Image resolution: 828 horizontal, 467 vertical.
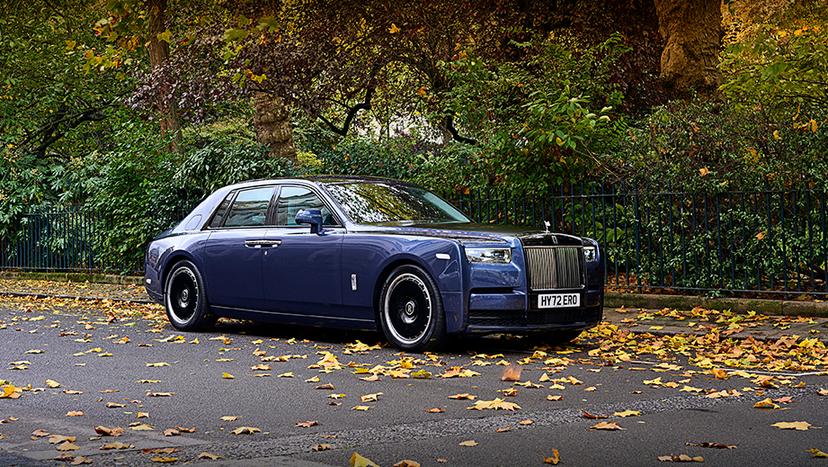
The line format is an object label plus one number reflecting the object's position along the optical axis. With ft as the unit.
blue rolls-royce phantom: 35.99
